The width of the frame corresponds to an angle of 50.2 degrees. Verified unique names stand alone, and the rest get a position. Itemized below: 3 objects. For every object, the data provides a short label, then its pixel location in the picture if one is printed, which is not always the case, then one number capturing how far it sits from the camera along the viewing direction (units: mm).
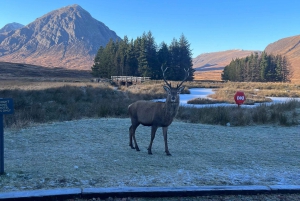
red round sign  17395
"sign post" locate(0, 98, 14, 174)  6102
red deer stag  7969
